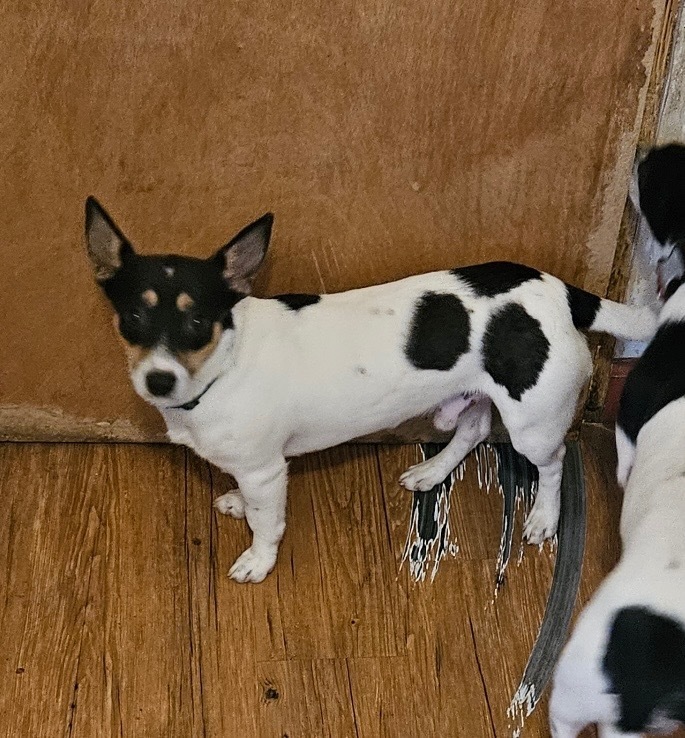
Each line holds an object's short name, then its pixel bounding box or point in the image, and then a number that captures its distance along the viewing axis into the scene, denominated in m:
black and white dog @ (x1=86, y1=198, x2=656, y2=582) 1.79
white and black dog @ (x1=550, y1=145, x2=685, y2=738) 1.39
